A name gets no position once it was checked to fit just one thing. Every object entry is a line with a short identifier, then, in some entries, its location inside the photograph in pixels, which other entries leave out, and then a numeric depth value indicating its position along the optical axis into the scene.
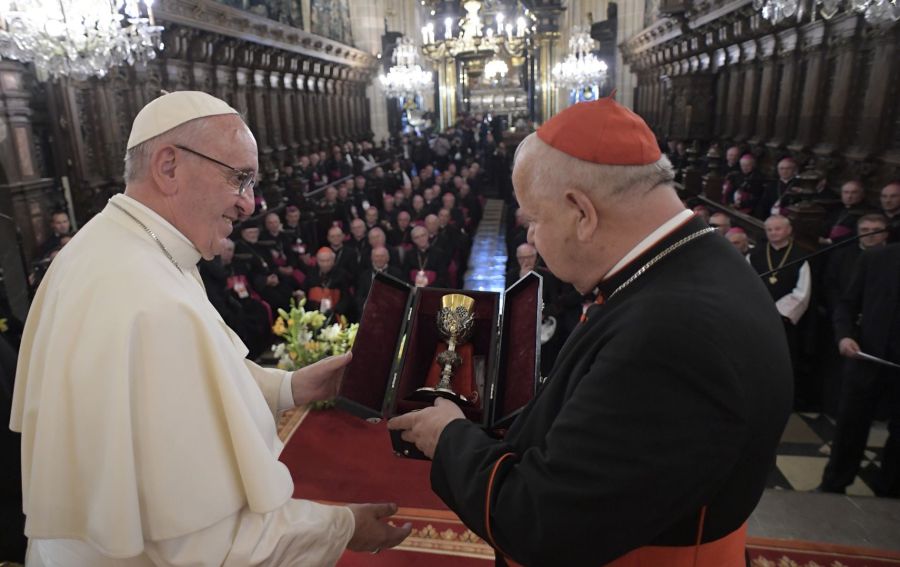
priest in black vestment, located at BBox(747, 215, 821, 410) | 4.97
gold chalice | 2.44
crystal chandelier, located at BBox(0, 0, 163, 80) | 5.10
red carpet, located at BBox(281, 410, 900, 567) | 2.72
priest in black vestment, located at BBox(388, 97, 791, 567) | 1.09
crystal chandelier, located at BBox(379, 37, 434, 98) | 22.59
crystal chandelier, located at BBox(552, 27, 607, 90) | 22.08
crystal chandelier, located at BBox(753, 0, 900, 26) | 4.94
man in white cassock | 1.40
